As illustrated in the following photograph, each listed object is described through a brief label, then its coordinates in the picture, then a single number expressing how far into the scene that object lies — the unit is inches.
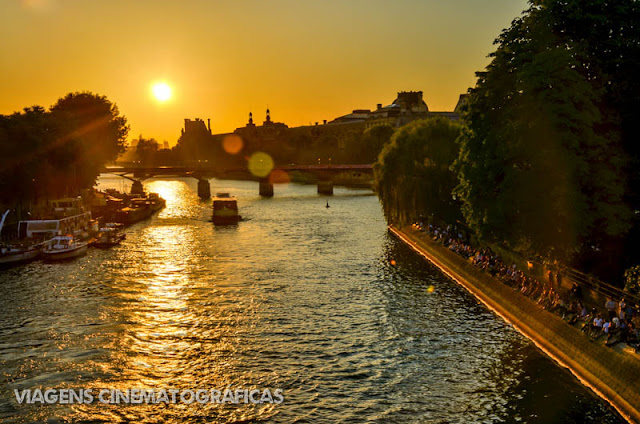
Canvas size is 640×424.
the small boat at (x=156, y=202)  5171.8
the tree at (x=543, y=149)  1391.5
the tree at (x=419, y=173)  2657.5
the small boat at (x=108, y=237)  2982.3
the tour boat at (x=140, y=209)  4125.5
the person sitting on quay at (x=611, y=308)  1230.3
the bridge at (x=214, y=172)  6215.6
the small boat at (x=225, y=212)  4031.5
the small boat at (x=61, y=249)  2539.4
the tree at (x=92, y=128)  4301.2
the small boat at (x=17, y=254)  2394.6
